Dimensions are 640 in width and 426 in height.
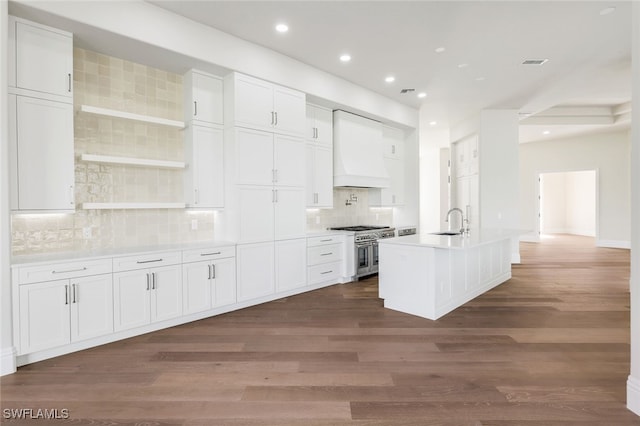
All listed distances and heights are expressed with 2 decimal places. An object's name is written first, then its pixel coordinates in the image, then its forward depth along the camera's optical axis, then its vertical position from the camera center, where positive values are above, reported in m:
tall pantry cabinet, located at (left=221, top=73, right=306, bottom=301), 4.18 +0.34
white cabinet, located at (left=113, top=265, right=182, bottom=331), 3.21 -0.84
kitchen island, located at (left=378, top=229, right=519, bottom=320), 3.74 -0.74
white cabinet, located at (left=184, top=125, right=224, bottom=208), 4.00 +0.52
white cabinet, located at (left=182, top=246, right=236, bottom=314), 3.68 -0.77
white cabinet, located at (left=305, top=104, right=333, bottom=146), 5.38 +1.36
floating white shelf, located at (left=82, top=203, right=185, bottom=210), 3.31 +0.05
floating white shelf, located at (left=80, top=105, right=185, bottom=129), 3.29 +0.97
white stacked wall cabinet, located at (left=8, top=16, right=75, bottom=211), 2.83 +0.81
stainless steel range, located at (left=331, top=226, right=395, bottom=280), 5.68 -0.64
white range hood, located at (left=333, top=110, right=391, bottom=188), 5.74 +1.00
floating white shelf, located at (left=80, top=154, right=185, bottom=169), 3.30 +0.51
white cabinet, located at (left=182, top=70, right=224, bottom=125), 4.00 +1.34
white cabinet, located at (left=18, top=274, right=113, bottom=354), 2.72 -0.84
